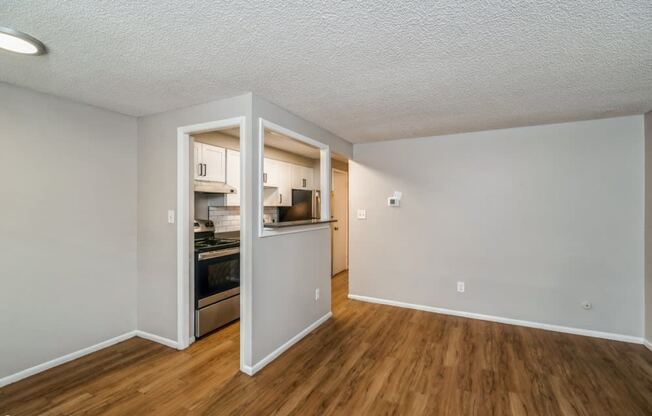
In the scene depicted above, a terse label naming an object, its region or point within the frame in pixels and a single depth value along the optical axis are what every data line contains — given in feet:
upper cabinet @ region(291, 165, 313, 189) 16.29
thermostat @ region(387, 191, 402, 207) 13.47
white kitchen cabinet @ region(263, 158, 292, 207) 14.30
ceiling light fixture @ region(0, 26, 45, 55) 5.10
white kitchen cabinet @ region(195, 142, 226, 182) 11.12
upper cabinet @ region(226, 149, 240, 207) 12.28
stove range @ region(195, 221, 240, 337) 9.97
